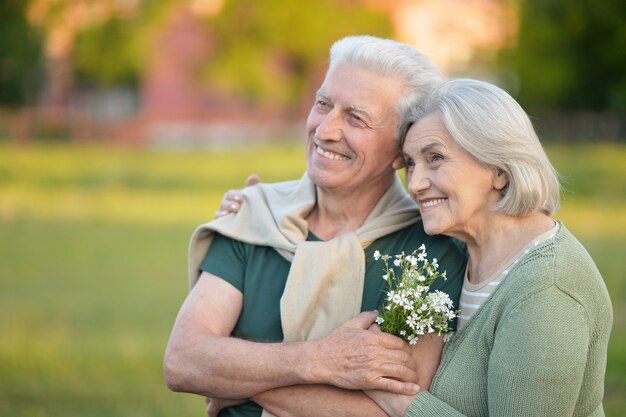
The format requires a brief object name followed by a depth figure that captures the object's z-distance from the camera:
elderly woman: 2.92
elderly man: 3.30
